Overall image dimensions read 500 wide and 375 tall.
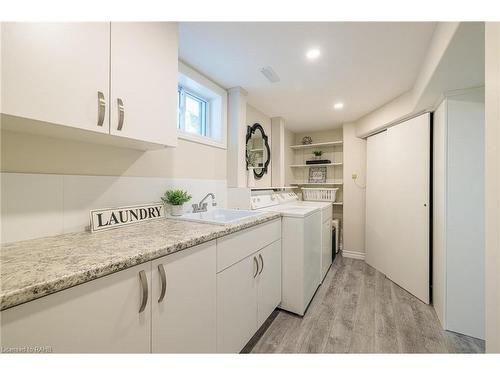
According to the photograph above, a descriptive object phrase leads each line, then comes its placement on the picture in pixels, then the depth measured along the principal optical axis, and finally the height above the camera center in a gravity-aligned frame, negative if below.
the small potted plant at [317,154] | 3.69 +0.61
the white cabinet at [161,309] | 0.54 -0.45
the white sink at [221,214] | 1.75 -0.25
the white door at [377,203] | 2.67 -0.21
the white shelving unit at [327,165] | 3.58 +0.40
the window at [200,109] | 1.80 +0.78
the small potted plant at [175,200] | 1.51 -0.10
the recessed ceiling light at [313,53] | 1.53 +1.03
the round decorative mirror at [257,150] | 2.55 +0.50
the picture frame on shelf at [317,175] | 3.72 +0.23
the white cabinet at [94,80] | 0.69 +0.45
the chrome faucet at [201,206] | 1.79 -0.17
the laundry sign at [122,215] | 1.07 -0.18
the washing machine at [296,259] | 1.80 -0.65
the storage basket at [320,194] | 3.49 -0.11
